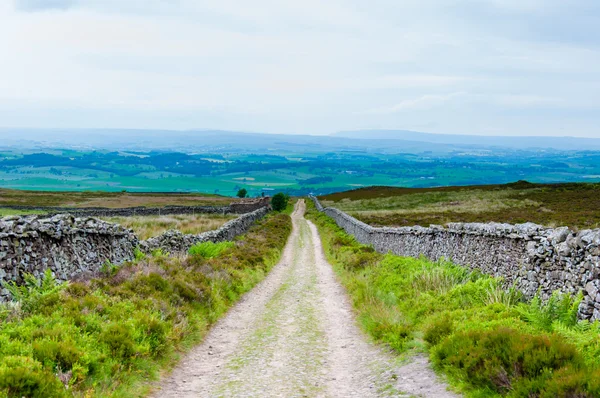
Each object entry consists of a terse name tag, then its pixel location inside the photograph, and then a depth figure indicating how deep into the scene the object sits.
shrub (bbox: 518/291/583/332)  8.75
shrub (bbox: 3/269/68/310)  9.55
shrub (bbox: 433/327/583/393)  6.50
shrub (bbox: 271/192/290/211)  94.44
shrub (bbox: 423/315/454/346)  9.41
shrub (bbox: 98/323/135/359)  8.43
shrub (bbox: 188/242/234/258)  22.23
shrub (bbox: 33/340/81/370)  7.18
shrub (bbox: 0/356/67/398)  6.07
